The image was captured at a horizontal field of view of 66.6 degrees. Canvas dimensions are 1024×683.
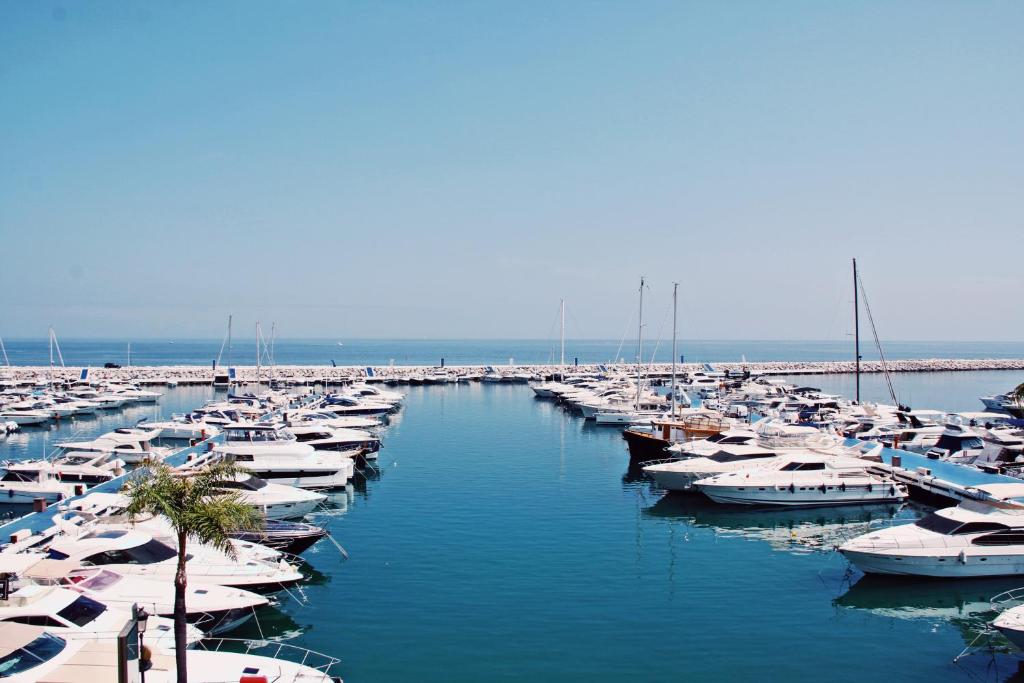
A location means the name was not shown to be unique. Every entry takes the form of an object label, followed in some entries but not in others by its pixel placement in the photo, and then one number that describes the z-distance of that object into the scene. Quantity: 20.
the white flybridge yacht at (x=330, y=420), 56.91
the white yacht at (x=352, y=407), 68.12
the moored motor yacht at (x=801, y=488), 36.16
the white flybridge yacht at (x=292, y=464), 38.84
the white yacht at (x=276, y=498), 31.32
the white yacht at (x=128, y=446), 43.84
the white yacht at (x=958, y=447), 43.41
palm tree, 14.00
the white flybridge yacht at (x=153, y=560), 21.62
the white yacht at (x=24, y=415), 64.62
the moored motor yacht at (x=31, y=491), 35.37
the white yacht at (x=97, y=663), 14.46
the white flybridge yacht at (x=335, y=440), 47.44
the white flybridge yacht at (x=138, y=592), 19.55
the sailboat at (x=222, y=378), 107.38
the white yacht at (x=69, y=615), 16.53
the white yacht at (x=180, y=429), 53.94
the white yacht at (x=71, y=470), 37.31
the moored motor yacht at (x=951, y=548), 25.22
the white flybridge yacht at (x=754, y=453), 38.88
